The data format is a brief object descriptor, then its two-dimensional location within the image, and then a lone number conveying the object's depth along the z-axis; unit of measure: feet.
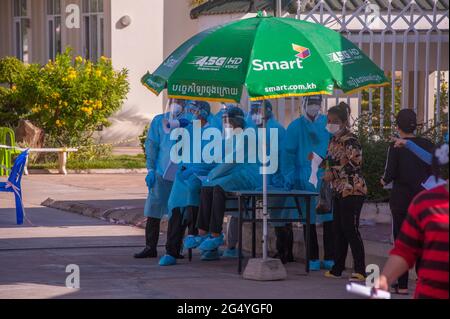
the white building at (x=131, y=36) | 94.53
